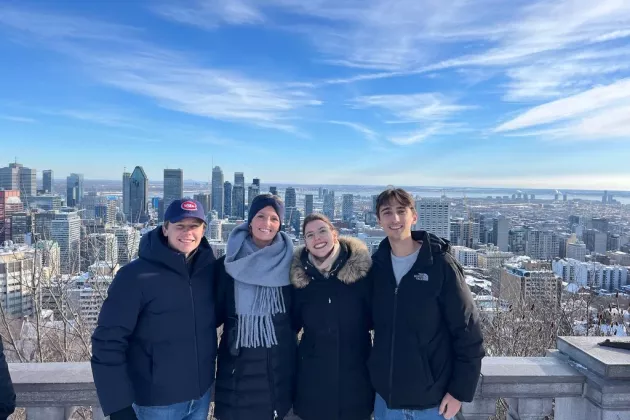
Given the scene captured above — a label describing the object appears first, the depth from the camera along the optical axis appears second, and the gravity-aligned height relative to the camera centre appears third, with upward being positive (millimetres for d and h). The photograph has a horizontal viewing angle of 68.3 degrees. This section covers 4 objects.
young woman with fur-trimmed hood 2729 -786
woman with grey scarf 2689 -781
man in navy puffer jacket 2445 -776
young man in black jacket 2594 -803
